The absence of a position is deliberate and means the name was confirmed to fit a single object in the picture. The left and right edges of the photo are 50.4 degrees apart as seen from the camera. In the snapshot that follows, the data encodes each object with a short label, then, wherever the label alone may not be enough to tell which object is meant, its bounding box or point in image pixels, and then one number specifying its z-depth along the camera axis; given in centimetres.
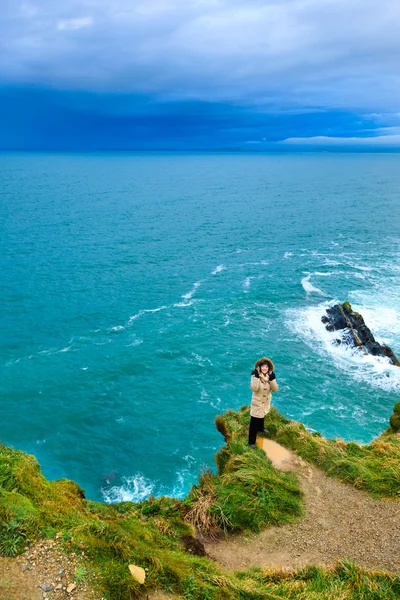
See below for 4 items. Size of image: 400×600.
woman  1644
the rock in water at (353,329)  4816
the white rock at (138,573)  1014
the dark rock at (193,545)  1344
